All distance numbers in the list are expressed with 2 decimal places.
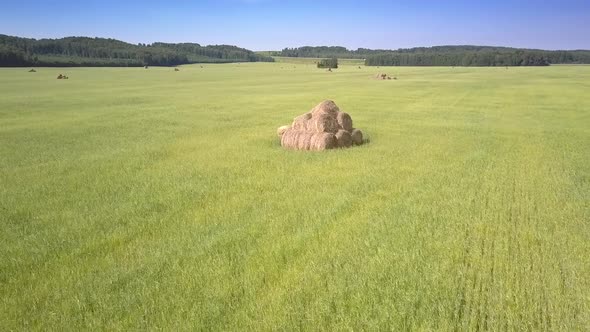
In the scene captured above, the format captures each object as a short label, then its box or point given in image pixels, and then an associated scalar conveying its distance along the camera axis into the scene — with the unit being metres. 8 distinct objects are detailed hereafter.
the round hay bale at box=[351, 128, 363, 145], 26.27
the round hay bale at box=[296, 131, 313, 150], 25.09
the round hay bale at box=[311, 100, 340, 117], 26.22
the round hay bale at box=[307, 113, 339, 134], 25.36
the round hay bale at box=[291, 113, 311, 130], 26.19
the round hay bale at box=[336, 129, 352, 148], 25.29
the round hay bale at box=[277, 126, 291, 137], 27.84
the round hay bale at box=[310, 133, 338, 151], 24.62
